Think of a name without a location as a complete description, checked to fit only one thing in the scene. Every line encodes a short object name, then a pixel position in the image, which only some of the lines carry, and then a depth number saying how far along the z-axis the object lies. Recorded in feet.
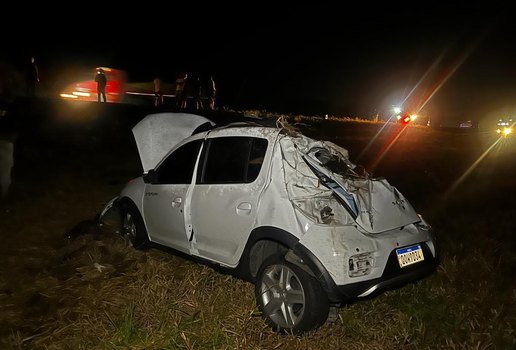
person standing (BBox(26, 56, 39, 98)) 46.91
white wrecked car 11.39
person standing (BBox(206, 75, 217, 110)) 56.08
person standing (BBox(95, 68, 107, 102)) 47.91
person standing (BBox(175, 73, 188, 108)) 53.93
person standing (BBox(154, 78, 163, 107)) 57.41
